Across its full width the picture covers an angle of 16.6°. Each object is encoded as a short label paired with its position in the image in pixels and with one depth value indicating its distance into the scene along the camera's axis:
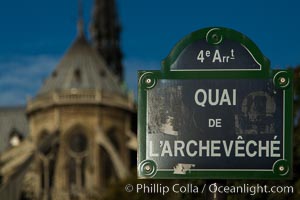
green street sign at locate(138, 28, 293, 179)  6.39
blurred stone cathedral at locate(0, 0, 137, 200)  74.12
